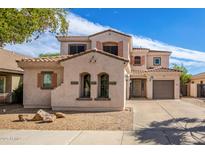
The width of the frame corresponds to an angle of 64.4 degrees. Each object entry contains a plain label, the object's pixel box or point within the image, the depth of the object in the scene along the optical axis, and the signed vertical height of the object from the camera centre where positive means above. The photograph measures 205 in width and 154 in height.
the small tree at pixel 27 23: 7.13 +2.79
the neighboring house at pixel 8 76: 14.47 +0.42
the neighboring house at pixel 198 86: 22.84 -0.59
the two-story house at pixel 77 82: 11.01 -0.05
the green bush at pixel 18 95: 15.03 -1.35
